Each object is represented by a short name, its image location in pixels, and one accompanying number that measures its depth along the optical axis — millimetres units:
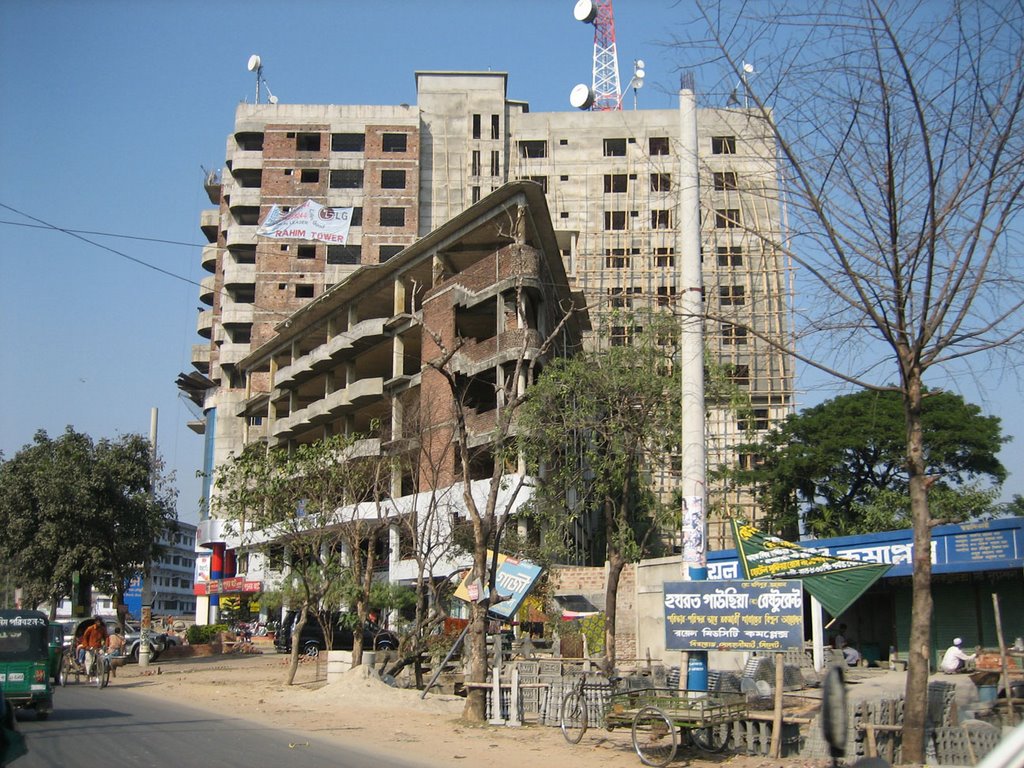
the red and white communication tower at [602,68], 74375
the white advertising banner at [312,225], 70000
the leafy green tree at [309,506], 29156
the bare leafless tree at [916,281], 10422
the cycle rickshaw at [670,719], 12344
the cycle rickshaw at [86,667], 26781
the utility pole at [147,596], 37697
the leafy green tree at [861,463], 41656
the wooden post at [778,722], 12320
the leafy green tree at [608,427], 23531
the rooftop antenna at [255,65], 79312
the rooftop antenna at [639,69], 71700
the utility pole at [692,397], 13086
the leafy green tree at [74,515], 38906
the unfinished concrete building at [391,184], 70688
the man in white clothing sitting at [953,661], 17316
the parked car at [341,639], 35781
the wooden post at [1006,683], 13789
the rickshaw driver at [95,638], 28312
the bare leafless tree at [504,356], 38844
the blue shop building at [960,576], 22875
